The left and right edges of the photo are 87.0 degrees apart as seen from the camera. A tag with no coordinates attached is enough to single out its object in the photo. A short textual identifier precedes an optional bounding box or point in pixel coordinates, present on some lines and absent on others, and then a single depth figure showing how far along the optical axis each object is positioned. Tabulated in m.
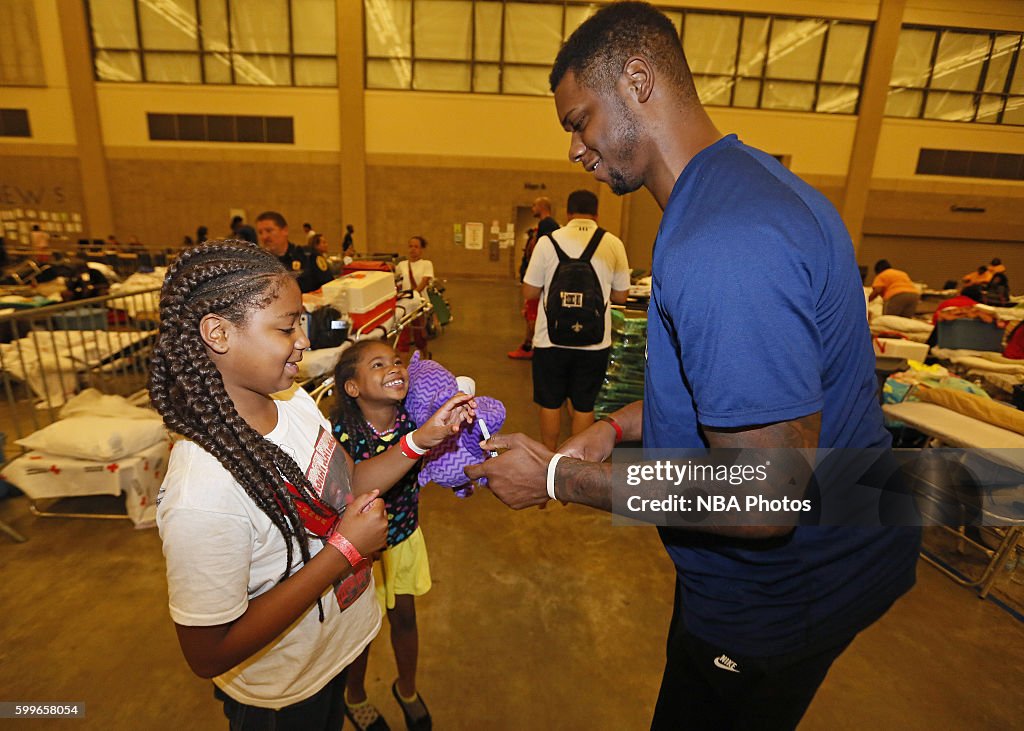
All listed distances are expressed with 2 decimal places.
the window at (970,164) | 17.84
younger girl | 2.18
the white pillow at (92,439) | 3.57
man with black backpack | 4.03
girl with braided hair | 1.12
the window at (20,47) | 16.28
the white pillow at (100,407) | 4.04
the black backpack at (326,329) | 3.44
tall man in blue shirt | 0.96
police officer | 5.47
